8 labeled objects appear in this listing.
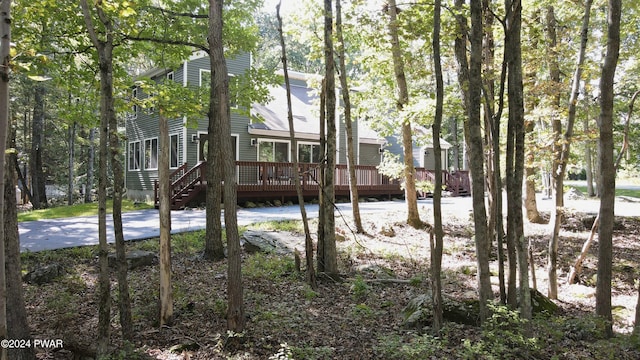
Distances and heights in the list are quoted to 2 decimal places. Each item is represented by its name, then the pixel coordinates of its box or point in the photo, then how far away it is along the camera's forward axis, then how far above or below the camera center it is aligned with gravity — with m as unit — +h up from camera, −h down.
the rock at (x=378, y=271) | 7.12 -1.60
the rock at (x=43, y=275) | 6.16 -1.31
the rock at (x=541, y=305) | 5.33 -1.70
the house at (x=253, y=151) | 16.36 +1.63
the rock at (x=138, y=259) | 7.04 -1.27
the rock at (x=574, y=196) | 19.72 -0.87
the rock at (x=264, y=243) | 8.39 -1.23
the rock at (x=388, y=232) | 10.53 -1.29
